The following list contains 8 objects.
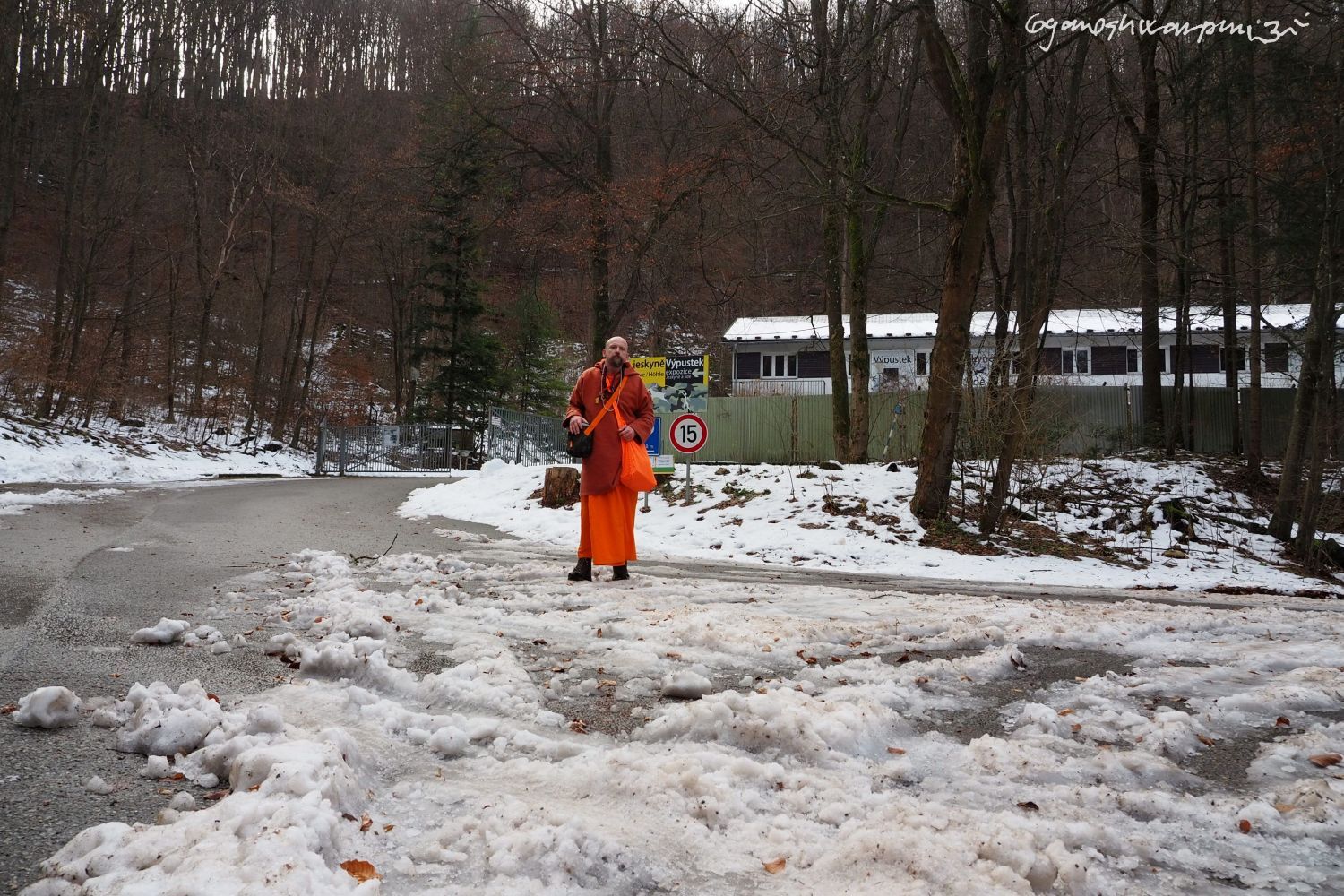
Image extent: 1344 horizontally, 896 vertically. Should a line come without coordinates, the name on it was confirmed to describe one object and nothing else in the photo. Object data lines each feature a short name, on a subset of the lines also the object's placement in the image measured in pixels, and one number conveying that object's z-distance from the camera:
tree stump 14.96
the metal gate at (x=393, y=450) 31.53
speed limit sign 12.69
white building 38.44
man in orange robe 7.72
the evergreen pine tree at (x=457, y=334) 35.88
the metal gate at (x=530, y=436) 29.06
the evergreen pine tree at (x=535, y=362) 38.50
